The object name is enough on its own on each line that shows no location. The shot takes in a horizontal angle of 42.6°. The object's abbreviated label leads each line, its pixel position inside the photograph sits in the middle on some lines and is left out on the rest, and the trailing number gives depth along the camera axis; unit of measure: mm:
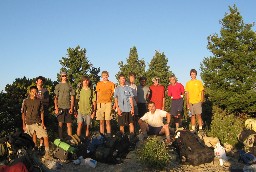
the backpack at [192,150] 9320
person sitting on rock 10859
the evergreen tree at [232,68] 23297
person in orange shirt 10977
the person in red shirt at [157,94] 12148
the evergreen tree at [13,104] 11086
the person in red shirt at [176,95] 12188
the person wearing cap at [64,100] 10523
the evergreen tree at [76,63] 30375
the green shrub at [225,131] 12594
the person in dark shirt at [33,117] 9359
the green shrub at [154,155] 8548
